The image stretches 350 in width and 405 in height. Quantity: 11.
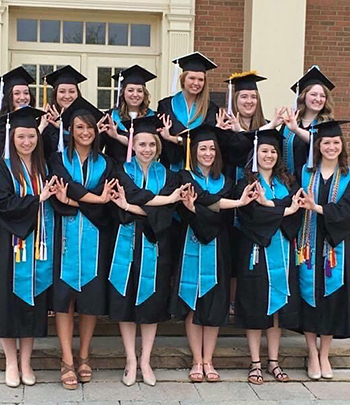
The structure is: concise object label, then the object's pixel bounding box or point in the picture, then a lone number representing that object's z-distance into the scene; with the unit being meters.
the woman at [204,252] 4.73
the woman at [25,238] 4.45
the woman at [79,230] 4.54
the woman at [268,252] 4.73
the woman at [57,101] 4.92
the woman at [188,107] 5.14
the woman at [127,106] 5.10
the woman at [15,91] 5.05
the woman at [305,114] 5.06
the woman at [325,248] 4.80
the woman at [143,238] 4.59
